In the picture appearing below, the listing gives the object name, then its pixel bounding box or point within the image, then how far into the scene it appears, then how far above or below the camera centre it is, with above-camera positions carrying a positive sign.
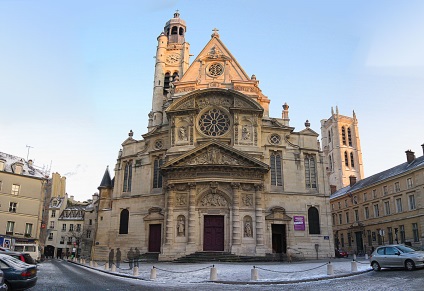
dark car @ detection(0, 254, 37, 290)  10.98 -0.90
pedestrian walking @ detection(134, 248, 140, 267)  20.92 -0.85
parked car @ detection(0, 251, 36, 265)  14.27 -0.50
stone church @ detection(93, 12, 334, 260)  30.20 +5.44
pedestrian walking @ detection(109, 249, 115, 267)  25.17 -0.93
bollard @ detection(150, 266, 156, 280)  17.52 -1.33
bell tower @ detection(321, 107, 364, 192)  82.44 +21.03
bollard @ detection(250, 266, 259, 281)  15.97 -1.18
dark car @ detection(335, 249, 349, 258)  34.69 -0.74
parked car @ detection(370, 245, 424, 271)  16.34 -0.44
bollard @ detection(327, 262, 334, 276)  16.80 -1.01
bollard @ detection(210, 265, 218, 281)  16.27 -1.24
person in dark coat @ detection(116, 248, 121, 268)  25.75 -0.81
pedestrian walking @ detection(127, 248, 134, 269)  25.08 -0.90
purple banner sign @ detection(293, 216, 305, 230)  32.00 +1.97
